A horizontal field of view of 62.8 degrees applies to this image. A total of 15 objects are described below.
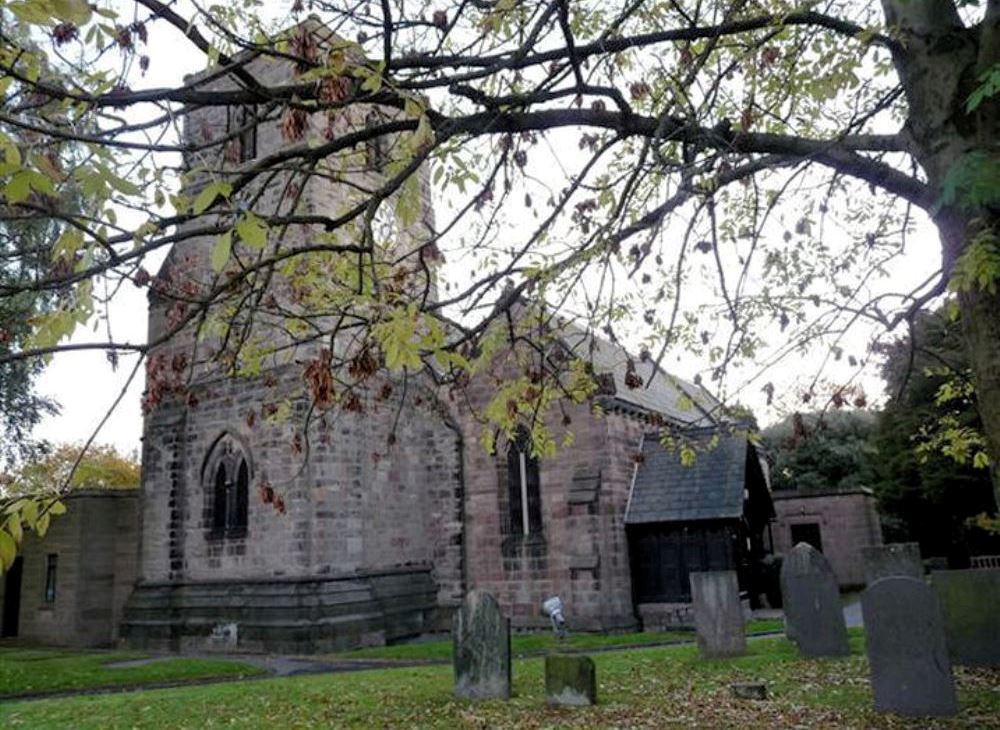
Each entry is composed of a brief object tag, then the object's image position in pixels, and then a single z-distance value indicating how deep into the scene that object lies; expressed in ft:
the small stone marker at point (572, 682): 28.22
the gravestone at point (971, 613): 31.01
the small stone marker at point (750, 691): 27.61
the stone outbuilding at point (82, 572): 73.46
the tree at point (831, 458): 124.36
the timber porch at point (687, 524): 61.62
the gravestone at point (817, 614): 36.37
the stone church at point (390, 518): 58.29
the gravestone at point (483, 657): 30.81
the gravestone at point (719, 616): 38.40
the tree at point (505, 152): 12.21
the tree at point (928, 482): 79.86
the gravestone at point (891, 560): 43.21
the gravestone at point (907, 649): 24.26
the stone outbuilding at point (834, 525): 100.78
